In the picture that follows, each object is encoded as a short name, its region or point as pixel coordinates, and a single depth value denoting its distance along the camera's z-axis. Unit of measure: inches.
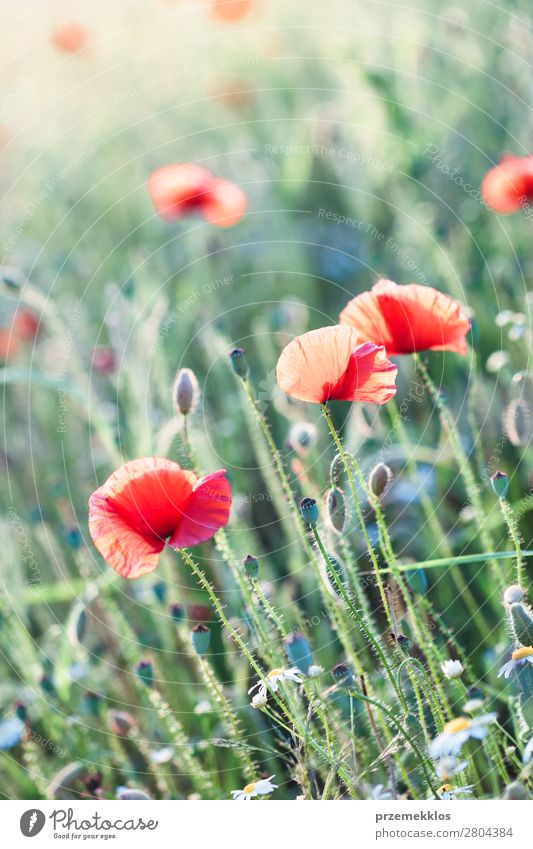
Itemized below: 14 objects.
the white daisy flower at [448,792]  35.4
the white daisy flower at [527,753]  34.5
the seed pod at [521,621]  35.3
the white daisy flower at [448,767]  34.6
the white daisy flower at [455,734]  33.8
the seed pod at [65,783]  39.7
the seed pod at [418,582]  37.9
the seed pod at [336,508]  36.9
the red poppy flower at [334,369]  35.0
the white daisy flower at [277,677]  34.9
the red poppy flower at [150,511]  35.7
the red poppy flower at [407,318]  36.8
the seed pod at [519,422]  40.6
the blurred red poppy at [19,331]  64.0
